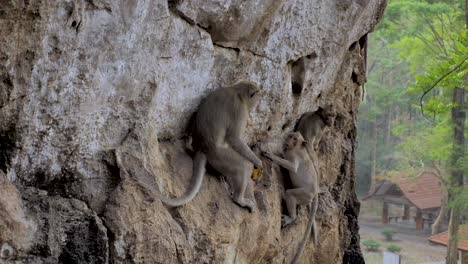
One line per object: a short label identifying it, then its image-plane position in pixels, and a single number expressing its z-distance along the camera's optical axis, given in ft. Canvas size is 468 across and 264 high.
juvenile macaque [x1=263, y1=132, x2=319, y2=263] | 23.03
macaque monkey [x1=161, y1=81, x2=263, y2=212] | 18.12
